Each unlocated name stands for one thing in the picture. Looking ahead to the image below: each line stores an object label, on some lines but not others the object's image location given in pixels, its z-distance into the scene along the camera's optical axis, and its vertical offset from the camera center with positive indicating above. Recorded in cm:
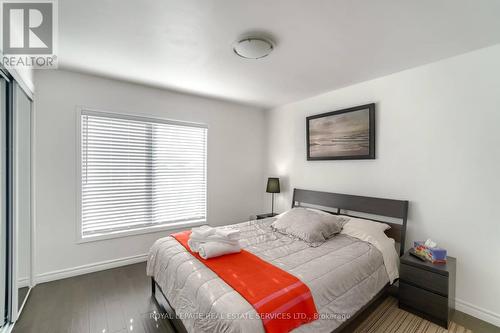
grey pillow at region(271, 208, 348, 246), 244 -72
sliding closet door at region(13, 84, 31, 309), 201 -28
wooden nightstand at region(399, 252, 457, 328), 197 -116
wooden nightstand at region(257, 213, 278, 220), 396 -94
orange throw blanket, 134 -84
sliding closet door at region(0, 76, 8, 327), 186 -34
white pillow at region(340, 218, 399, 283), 229 -80
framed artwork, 295 +44
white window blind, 295 -17
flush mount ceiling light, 198 +108
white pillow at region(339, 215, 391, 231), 257 -70
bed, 140 -88
